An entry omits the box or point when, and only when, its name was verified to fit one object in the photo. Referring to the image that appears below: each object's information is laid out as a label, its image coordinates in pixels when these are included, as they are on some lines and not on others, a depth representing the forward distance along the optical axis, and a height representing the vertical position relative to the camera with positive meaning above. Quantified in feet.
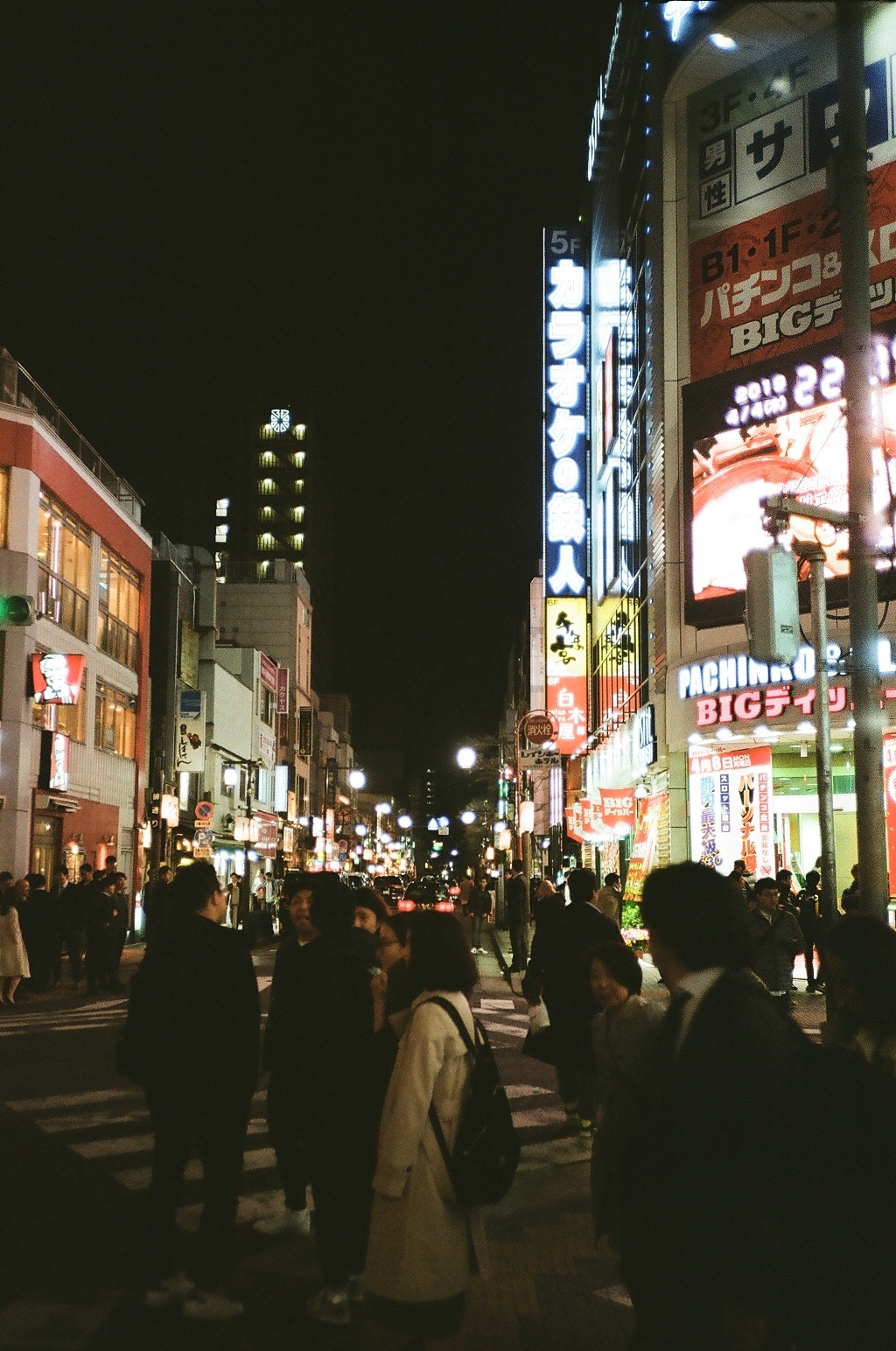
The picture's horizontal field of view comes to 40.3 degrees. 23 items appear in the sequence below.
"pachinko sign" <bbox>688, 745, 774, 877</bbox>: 75.92 +1.82
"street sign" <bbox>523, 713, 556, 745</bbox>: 104.22 +9.26
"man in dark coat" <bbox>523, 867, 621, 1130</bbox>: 32.09 -4.13
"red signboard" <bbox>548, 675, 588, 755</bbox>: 130.93 +13.92
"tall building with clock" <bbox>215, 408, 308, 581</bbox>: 403.13 +112.44
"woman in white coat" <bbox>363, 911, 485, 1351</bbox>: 14.75 -4.54
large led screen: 71.56 +23.36
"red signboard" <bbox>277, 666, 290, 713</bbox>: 229.62 +28.06
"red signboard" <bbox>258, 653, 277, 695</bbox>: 213.46 +29.29
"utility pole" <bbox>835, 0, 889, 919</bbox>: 28.22 +9.41
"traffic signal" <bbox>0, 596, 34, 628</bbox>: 64.75 +12.03
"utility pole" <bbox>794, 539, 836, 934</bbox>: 43.65 +3.80
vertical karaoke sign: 125.08 +40.86
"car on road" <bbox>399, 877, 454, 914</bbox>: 133.08 -6.80
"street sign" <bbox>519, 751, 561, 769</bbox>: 121.49 +8.01
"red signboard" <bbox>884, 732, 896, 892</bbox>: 67.72 +2.86
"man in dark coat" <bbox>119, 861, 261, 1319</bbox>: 19.69 -3.73
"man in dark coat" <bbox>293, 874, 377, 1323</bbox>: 19.45 -4.05
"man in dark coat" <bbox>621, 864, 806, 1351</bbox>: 10.93 -3.01
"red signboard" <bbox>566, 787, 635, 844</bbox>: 93.35 +1.71
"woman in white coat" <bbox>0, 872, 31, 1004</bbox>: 62.44 -5.78
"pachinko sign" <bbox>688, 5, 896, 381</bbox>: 73.31 +40.61
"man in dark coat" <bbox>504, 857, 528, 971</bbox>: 85.51 -5.42
